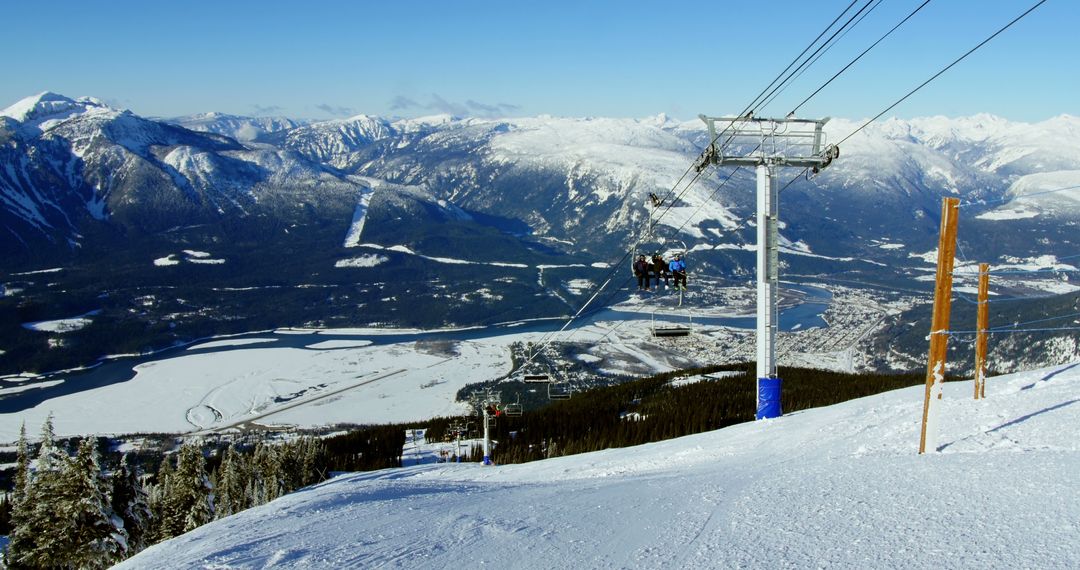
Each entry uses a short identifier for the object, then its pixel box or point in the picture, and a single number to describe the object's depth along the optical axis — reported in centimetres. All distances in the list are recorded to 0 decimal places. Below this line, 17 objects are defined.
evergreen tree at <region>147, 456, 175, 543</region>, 3964
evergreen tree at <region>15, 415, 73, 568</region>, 3161
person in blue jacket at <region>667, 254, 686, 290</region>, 2567
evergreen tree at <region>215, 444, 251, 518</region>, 4059
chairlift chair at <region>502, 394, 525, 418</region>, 4611
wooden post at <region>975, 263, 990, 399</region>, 1978
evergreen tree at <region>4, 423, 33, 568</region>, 3178
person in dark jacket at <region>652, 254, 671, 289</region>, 2633
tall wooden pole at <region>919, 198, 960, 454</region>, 1494
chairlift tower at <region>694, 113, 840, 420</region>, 2452
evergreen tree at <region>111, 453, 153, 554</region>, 3929
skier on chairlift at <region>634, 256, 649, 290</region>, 2650
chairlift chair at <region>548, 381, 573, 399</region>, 4388
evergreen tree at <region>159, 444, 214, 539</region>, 3872
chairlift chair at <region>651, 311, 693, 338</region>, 2728
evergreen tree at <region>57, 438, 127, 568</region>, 3203
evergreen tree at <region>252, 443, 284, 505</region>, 4622
